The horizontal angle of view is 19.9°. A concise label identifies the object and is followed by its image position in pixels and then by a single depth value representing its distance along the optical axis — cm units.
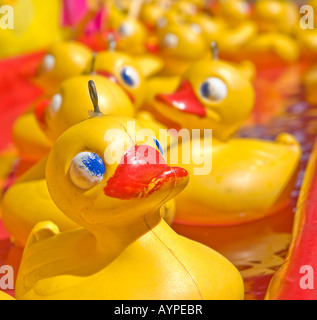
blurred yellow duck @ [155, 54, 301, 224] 57
